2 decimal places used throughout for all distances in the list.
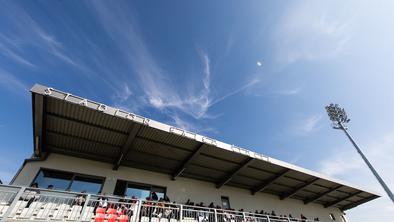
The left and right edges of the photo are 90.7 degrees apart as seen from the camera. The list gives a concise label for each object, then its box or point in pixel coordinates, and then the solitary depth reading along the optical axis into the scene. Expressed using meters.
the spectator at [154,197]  11.25
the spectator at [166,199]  11.26
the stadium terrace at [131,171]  7.82
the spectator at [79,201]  8.37
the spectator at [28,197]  7.48
